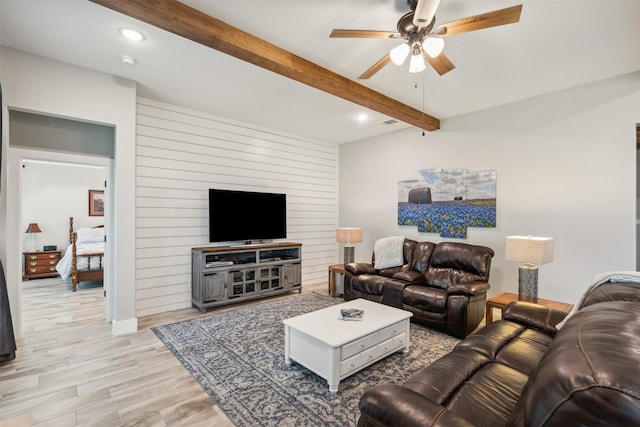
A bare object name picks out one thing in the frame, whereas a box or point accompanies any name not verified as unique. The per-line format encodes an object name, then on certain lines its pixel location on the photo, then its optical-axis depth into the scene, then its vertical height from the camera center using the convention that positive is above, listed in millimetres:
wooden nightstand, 5848 -1070
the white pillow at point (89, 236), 6211 -529
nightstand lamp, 6113 -407
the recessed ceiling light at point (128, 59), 2877 +1491
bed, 5160 -955
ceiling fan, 1800 +1224
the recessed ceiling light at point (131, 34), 2465 +1497
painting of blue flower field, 4191 +177
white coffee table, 2246 -1060
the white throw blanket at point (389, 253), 4464 -617
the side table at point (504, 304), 2959 -927
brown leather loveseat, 3213 -904
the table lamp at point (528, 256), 2924 -436
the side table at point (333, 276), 4738 -1036
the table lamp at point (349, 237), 4926 -419
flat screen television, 4352 -68
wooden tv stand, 4066 -905
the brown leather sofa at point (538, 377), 695 -606
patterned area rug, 2023 -1357
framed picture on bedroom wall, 6914 +194
